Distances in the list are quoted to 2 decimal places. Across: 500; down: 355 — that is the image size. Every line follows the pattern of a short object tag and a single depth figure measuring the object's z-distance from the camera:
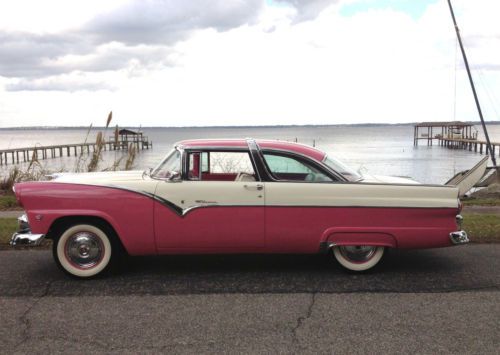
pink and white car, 5.11
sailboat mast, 9.61
